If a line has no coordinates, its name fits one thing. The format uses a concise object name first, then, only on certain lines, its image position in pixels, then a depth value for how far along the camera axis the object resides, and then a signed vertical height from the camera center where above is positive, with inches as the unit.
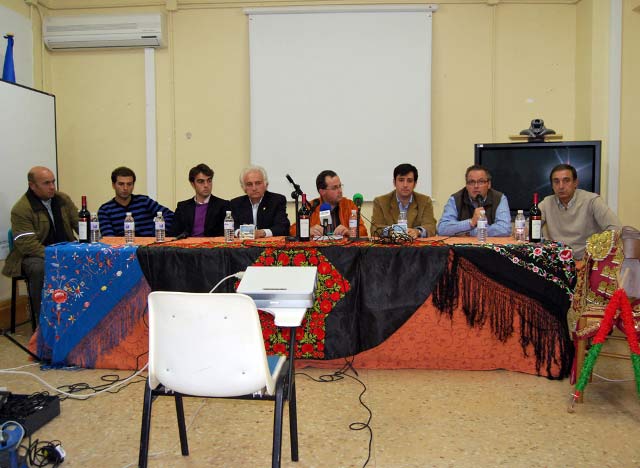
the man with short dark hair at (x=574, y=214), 130.2 -2.9
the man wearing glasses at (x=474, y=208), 125.4 -1.2
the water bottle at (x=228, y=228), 117.6 -5.0
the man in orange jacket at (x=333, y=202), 138.3 +0.7
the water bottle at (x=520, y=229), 113.3 -5.7
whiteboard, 151.6 +21.1
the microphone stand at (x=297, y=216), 111.1 -2.5
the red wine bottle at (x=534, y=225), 106.8 -4.5
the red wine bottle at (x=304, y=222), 112.8 -3.7
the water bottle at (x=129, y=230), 116.2 -5.2
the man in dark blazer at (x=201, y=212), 145.3 -1.8
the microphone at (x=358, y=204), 113.3 +0.1
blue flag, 158.6 +42.7
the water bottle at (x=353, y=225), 121.7 -4.8
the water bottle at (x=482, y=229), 113.8 -5.6
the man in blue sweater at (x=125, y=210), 147.0 -1.0
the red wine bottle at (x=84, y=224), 116.1 -3.8
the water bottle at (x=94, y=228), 118.1 -4.8
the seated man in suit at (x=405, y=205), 135.0 -0.3
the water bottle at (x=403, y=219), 116.5 -3.8
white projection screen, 179.0 +38.7
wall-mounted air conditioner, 181.5 +61.2
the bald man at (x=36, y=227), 138.3 -5.5
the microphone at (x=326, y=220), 117.1 -3.5
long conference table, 102.7 -19.1
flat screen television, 168.2 +12.3
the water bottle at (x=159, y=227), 117.5 -4.8
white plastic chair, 54.3 -15.2
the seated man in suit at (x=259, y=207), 140.6 -0.4
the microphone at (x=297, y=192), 110.7 +2.8
